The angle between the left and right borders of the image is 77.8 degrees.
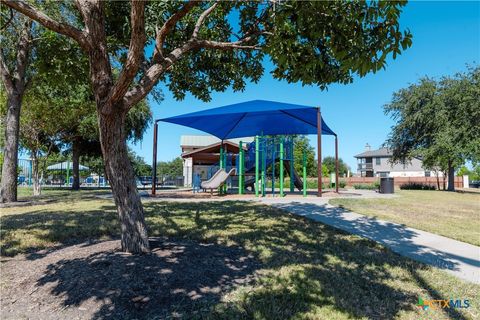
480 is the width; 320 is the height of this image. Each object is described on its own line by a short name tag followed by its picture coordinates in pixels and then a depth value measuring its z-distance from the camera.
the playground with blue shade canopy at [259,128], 11.83
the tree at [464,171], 42.31
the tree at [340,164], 83.00
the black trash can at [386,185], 15.83
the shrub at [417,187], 25.75
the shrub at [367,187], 24.33
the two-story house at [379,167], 61.94
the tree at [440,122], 20.52
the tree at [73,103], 5.94
